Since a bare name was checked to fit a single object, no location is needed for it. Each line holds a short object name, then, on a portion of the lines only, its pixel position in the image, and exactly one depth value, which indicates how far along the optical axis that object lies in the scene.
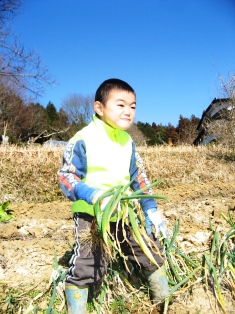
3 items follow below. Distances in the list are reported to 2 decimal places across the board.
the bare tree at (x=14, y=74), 9.44
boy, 1.48
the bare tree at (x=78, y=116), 33.03
